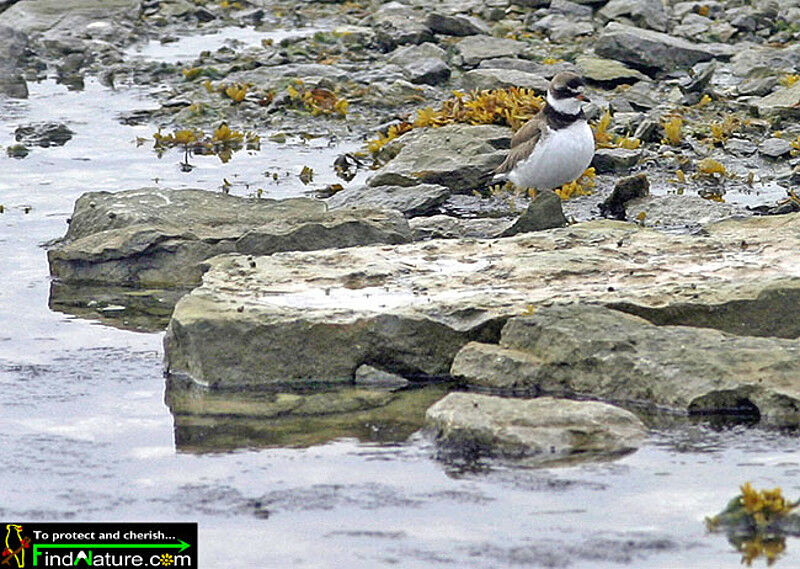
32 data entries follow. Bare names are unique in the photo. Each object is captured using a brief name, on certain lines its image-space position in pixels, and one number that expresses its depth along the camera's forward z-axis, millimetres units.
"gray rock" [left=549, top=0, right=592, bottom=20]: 21562
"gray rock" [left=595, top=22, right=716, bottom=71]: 18469
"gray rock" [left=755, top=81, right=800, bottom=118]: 15969
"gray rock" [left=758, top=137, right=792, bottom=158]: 14672
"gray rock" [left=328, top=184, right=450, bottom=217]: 13016
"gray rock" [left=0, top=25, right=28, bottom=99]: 20719
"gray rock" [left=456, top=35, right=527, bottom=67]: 19484
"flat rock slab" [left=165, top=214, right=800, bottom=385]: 8633
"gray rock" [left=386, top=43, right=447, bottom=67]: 19516
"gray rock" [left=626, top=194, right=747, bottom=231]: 12539
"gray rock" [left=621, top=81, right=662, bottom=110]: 17000
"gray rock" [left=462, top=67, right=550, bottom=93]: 16812
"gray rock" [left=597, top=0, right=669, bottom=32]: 20328
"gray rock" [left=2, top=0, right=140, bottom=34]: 23947
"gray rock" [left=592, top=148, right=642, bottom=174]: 14609
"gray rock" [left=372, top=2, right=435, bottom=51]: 20625
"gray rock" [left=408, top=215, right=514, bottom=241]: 12141
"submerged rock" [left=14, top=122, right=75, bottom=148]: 16969
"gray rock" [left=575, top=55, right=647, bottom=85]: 17969
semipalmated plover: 12914
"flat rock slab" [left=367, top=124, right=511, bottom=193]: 13867
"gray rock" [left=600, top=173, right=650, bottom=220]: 13102
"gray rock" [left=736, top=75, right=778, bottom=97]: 17078
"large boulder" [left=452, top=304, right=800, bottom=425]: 7930
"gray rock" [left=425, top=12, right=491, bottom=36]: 20516
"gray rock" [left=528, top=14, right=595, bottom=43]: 20734
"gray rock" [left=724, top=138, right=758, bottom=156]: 14992
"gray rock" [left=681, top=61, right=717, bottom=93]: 16969
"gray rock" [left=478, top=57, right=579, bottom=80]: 18125
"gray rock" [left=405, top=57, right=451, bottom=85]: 18625
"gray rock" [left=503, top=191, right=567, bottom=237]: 11312
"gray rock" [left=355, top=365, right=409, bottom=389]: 8672
